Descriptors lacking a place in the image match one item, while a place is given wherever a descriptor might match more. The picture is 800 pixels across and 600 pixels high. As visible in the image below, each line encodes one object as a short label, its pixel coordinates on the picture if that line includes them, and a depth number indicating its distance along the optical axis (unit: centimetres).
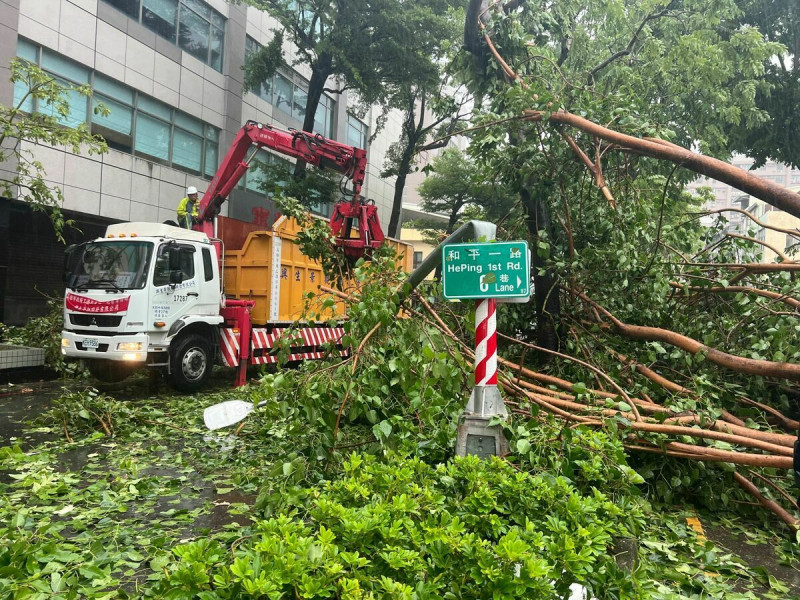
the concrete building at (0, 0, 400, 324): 1248
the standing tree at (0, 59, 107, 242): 824
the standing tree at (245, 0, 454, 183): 1552
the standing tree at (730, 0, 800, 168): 1401
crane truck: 741
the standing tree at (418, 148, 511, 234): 2591
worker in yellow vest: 903
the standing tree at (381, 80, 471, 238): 1888
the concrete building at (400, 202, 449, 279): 3218
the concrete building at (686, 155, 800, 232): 8556
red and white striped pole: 359
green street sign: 350
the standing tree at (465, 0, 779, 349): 577
